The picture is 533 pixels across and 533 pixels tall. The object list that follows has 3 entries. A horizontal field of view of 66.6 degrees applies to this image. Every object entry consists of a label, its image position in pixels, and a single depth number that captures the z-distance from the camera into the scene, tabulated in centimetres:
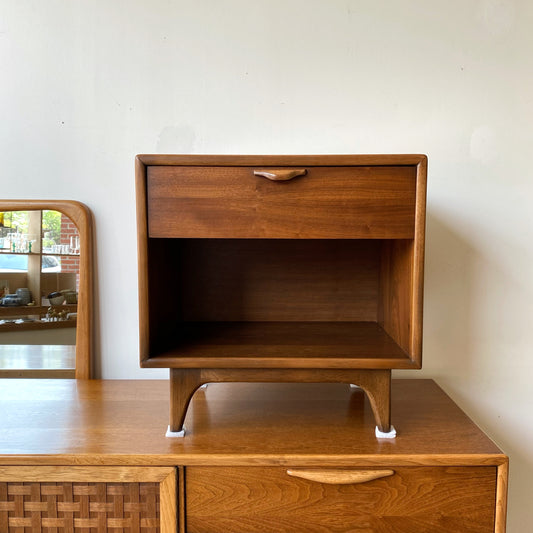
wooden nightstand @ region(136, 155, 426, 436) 91
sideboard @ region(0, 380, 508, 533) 89
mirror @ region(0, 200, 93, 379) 136
